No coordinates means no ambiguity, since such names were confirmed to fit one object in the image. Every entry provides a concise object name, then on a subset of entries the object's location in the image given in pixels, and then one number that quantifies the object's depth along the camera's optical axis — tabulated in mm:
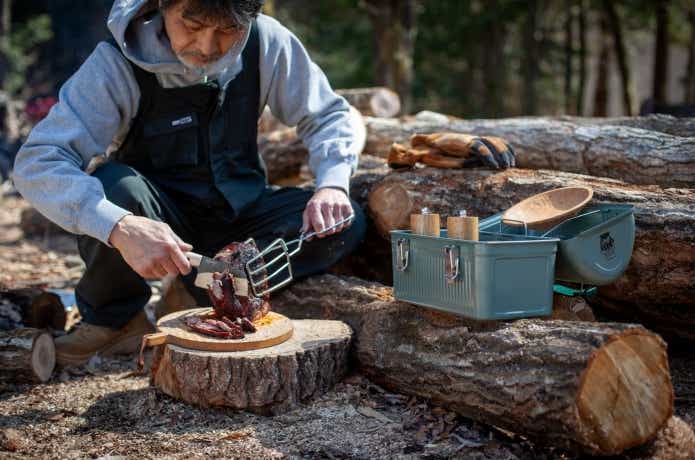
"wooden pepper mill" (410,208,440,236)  2926
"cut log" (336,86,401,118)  6738
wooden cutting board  2965
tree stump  2916
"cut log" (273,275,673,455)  2354
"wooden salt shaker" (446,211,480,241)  2756
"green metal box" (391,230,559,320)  2650
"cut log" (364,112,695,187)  4086
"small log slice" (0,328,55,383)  3408
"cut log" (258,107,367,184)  5902
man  3141
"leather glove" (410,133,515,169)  3975
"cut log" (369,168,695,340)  3279
